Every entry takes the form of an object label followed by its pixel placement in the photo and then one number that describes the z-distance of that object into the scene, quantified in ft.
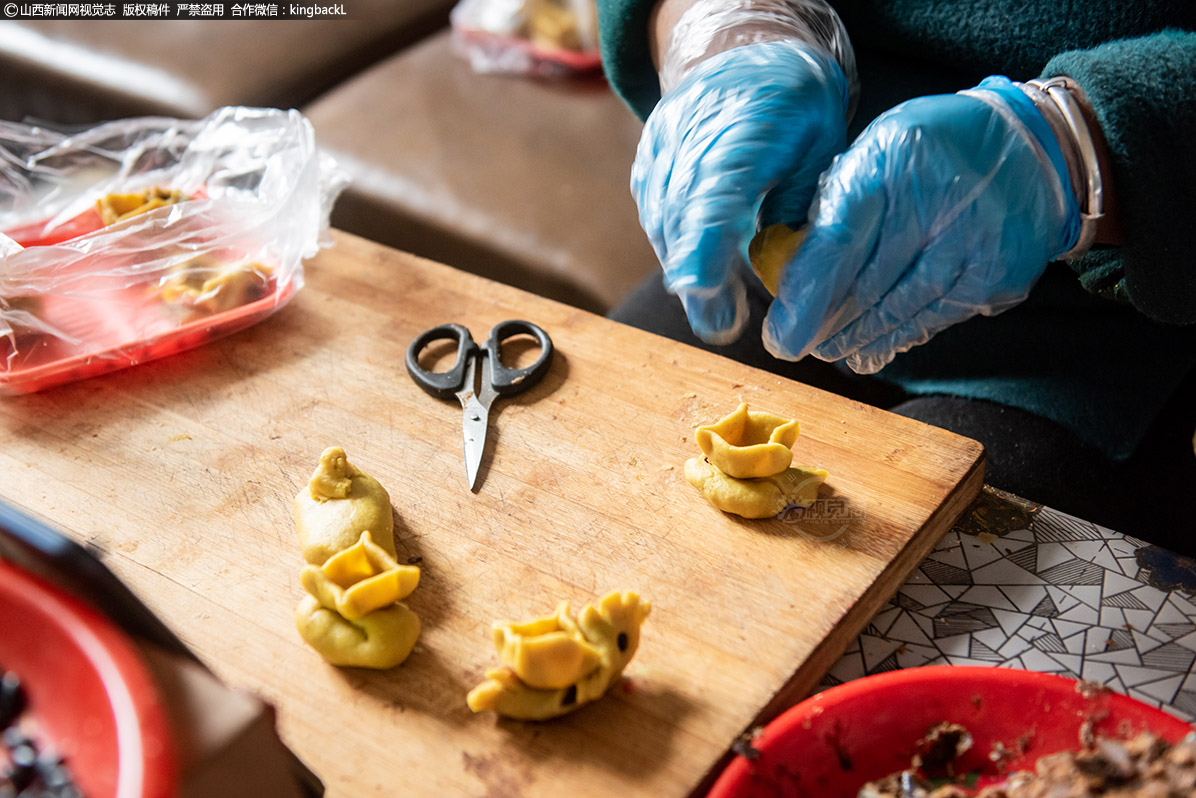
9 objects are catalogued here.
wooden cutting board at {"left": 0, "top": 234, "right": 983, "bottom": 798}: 2.31
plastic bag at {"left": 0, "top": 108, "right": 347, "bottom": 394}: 3.53
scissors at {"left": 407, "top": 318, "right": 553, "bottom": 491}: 3.24
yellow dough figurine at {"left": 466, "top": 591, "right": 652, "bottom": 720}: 2.21
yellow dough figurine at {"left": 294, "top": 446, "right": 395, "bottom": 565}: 2.70
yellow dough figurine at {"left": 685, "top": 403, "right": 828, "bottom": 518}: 2.78
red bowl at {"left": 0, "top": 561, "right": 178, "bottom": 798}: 1.45
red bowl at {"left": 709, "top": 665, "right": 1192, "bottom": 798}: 2.13
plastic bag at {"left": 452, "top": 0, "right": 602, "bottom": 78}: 6.70
